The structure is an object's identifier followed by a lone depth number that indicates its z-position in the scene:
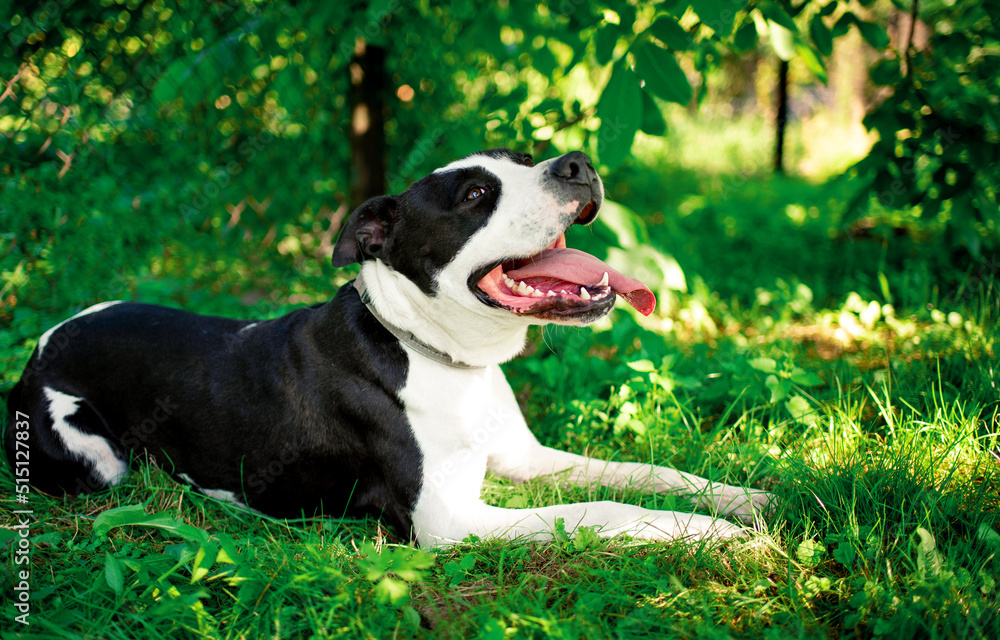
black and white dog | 2.16
